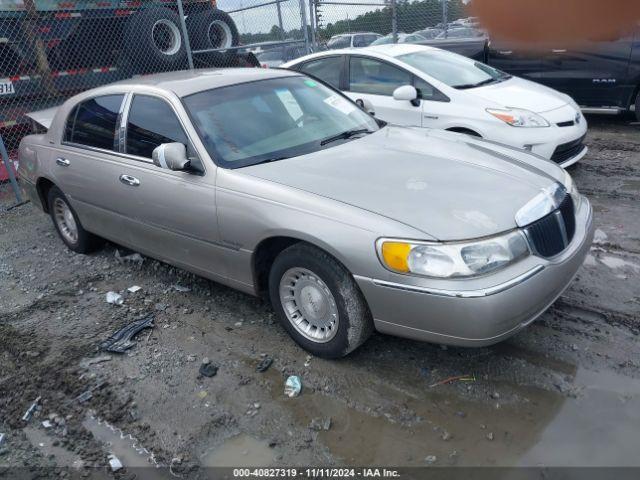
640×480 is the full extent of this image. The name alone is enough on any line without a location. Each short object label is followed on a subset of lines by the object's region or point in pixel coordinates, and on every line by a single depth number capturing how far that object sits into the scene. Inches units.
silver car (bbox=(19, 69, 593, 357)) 109.3
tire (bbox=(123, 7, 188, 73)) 331.3
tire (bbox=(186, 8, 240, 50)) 364.8
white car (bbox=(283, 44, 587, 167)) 228.1
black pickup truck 313.3
